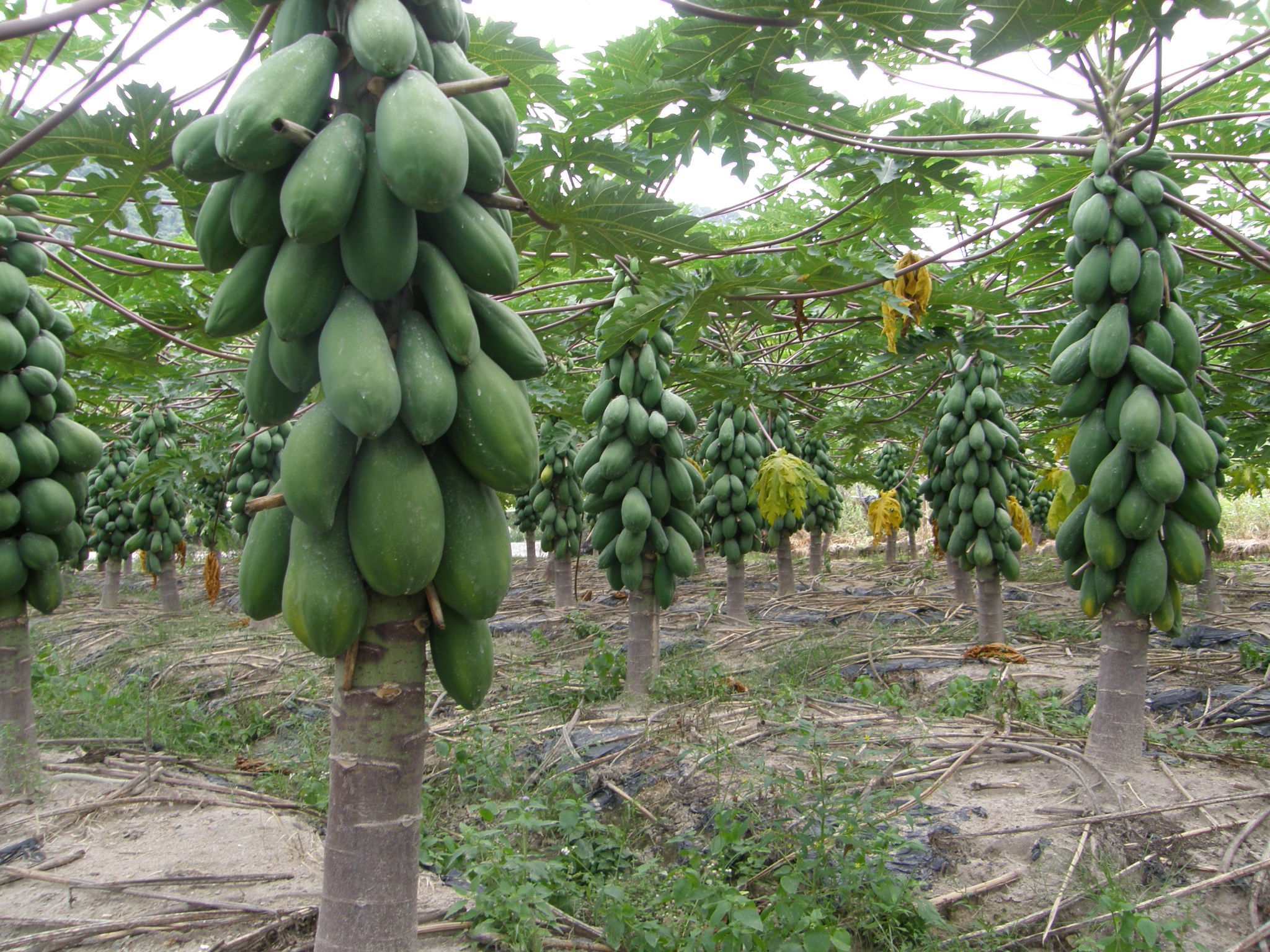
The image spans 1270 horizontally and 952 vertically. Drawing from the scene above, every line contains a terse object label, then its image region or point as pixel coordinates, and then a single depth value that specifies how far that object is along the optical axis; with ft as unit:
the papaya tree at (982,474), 19.45
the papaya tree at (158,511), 30.01
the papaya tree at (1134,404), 10.45
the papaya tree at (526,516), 38.73
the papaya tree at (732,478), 24.64
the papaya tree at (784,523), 27.81
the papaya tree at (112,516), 33.76
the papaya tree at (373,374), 4.07
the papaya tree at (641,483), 15.03
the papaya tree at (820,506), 35.68
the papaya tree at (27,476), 9.59
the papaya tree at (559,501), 28.73
